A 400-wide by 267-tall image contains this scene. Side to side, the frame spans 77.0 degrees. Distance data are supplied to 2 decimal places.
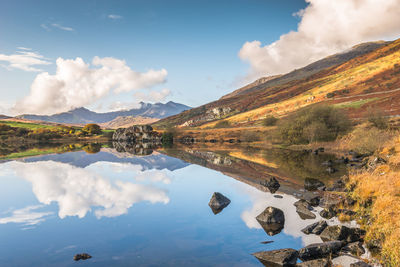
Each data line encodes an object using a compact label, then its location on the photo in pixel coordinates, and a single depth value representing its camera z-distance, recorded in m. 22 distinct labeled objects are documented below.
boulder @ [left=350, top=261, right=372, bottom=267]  9.81
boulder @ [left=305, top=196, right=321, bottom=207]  19.52
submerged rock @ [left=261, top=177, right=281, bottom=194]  26.12
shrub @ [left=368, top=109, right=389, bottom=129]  49.66
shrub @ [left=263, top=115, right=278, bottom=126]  96.70
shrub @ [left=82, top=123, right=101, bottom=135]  160.62
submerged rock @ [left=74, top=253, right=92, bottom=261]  11.70
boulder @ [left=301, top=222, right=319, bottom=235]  14.24
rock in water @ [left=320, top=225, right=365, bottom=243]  12.56
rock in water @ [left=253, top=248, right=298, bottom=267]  10.87
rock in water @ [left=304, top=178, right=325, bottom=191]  25.15
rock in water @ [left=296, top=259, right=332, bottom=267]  10.15
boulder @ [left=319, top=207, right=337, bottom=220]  16.35
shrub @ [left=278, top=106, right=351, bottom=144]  58.50
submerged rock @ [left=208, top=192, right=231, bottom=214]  20.02
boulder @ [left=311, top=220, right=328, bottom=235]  13.93
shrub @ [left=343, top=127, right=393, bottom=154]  39.50
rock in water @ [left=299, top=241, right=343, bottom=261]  11.22
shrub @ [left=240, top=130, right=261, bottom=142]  99.99
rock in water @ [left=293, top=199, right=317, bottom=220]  16.75
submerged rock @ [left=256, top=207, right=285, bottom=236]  15.40
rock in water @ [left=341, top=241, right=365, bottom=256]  11.17
